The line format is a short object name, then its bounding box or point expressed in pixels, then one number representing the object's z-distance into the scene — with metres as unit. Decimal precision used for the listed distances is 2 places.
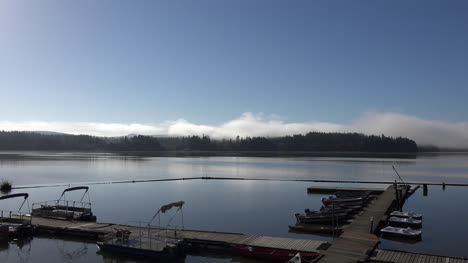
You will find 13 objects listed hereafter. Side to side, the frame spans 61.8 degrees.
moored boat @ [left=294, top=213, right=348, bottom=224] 36.28
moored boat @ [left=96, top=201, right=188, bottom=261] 25.50
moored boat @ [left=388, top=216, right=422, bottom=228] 35.44
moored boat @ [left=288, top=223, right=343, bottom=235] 32.56
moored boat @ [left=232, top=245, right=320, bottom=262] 23.25
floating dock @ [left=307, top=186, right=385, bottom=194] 61.78
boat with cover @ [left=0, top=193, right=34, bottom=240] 30.73
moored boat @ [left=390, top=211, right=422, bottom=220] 37.55
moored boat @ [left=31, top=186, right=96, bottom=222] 36.56
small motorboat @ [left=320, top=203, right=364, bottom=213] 41.69
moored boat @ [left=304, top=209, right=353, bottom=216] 38.25
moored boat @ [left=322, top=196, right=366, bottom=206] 46.41
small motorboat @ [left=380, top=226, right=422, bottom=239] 31.09
